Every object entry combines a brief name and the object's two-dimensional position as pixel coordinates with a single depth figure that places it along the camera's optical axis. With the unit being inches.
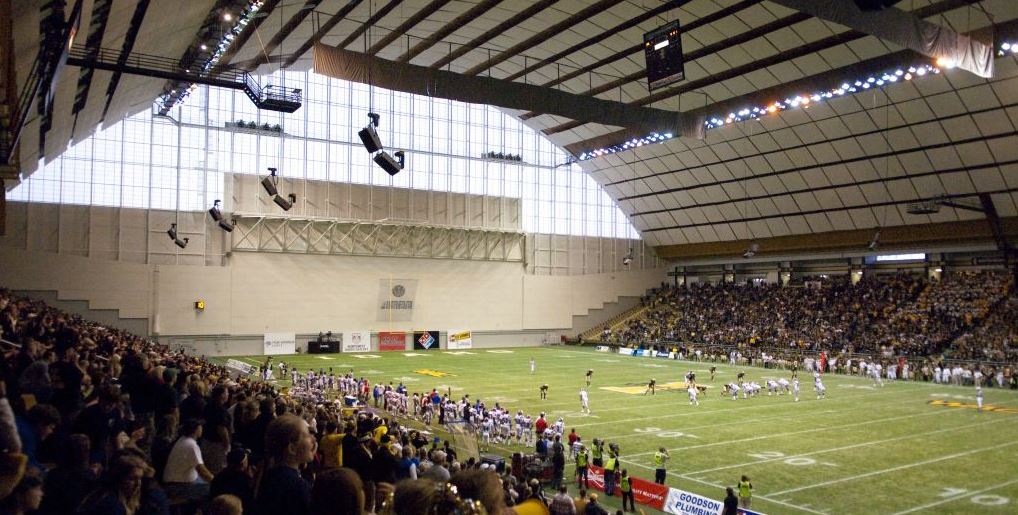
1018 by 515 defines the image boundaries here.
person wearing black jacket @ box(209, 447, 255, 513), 196.4
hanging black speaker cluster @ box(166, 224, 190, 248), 1729.8
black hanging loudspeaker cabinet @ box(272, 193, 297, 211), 1577.3
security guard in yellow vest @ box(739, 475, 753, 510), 625.3
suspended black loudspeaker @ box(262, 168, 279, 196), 1509.6
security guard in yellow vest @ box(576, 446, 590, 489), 702.5
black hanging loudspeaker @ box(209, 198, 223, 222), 1675.0
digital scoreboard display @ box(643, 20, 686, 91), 824.3
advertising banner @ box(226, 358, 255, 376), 1523.9
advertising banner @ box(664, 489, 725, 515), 573.9
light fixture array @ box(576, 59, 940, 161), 1306.6
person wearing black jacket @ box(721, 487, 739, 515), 536.1
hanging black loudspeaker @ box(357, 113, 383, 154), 986.7
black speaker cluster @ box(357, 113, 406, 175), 985.5
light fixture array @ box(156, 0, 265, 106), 954.7
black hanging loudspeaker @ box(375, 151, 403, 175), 1193.4
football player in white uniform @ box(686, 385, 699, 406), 1224.8
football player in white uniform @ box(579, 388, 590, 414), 1126.4
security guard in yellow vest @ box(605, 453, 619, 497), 676.1
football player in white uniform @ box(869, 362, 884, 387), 1536.7
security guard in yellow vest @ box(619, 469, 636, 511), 643.5
